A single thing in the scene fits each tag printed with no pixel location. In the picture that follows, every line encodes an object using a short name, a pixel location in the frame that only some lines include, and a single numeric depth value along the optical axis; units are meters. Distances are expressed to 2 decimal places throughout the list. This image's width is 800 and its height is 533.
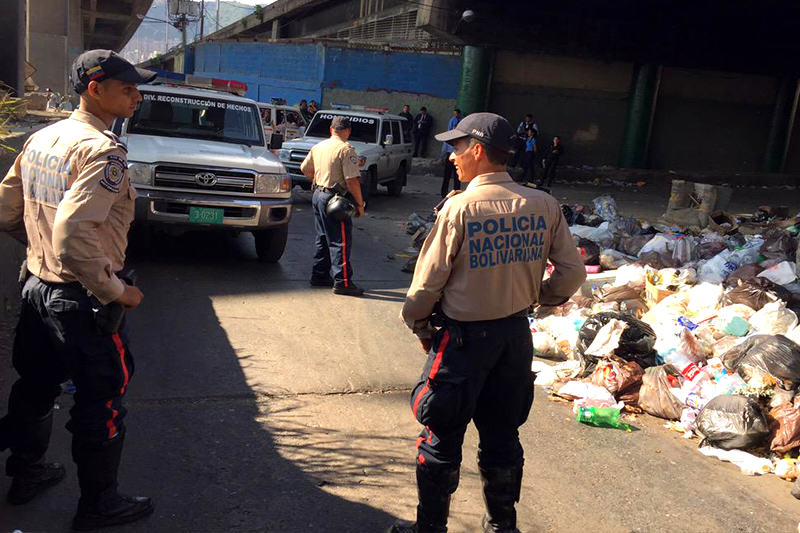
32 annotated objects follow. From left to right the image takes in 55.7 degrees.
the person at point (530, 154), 20.69
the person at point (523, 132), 20.73
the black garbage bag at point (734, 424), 4.94
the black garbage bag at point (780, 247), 8.73
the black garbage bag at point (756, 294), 6.98
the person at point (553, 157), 22.02
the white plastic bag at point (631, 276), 7.99
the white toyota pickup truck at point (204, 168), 8.03
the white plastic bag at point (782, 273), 7.81
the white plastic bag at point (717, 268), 8.16
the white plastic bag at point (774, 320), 6.41
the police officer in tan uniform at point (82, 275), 2.97
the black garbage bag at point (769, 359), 5.48
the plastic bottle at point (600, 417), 5.34
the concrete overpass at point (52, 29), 12.73
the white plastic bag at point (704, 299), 7.21
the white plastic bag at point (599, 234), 10.12
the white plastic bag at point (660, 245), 9.33
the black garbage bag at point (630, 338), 6.24
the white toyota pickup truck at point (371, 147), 15.24
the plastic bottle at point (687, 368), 5.85
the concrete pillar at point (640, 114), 23.81
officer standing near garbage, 3.24
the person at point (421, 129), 24.34
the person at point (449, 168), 16.89
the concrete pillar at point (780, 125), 24.89
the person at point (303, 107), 26.53
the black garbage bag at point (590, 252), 9.11
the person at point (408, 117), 23.95
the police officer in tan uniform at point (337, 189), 7.82
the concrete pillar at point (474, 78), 22.89
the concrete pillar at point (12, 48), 12.63
